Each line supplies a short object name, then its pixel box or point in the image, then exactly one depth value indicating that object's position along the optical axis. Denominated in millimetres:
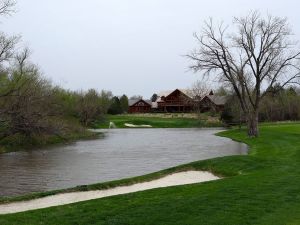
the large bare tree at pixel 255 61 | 44219
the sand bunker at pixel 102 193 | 14516
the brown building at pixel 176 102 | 122438
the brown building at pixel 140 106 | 139125
